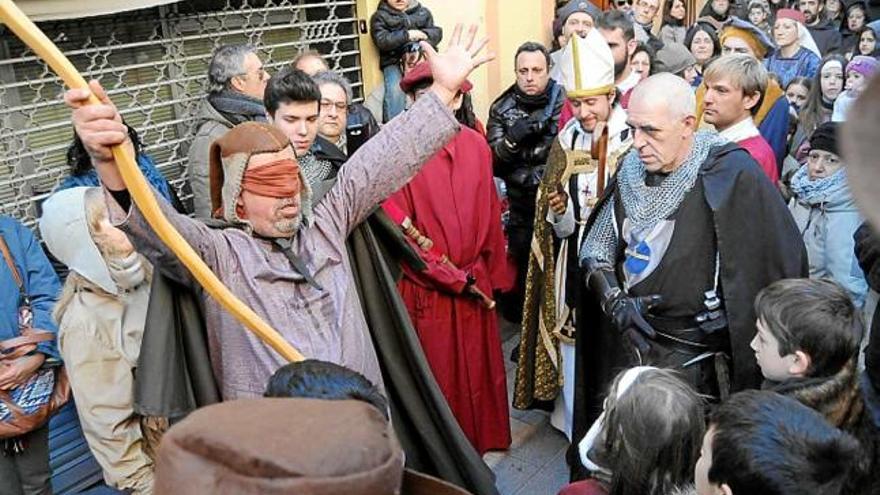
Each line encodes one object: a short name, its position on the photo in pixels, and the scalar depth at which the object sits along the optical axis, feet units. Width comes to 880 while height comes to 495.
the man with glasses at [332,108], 11.95
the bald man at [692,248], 9.05
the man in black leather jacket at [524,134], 15.48
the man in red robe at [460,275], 11.48
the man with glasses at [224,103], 12.85
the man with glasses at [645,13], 23.90
